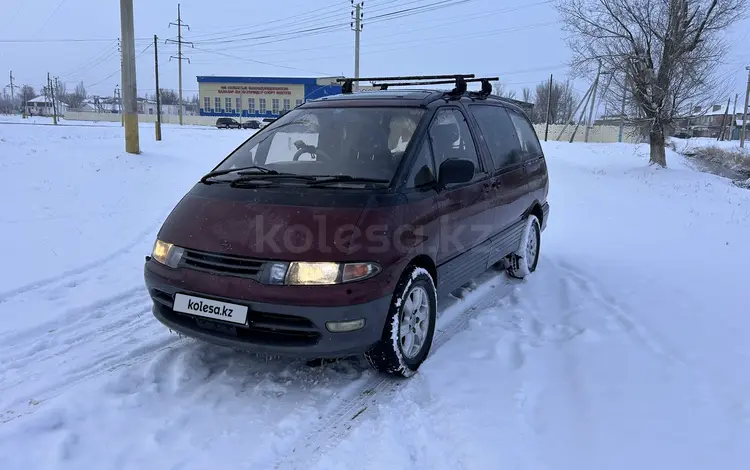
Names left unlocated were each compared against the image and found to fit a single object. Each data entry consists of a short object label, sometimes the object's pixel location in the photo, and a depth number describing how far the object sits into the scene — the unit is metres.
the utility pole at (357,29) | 29.75
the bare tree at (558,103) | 74.00
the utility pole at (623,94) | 19.39
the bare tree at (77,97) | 108.44
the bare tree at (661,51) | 18.06
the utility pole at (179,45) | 52.91
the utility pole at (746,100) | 46.29
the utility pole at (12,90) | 103.57
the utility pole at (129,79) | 13.82
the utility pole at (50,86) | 71.68
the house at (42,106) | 92.34
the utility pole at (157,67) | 26.65
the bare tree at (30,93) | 113.79
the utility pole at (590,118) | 38.31
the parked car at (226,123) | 49.47
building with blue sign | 65.88
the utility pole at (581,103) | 40.13
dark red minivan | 2.91
